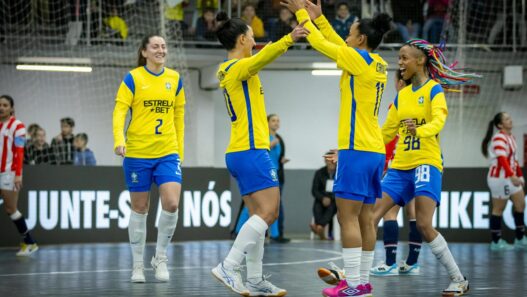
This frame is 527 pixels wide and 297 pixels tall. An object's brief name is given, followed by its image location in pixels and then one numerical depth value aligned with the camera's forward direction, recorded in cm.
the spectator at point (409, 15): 2333
